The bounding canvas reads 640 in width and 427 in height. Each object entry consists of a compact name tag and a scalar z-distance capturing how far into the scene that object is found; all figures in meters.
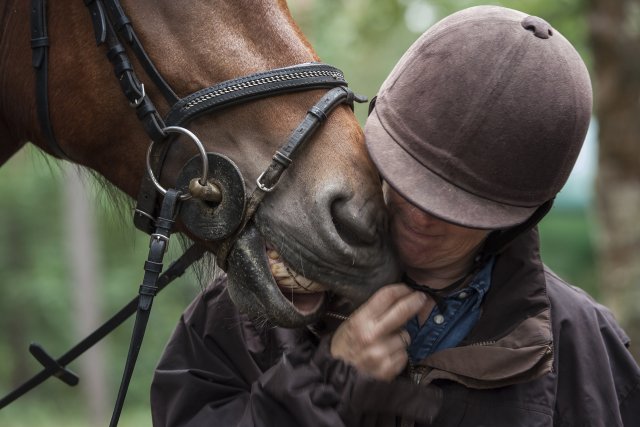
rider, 4.29
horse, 4.39
